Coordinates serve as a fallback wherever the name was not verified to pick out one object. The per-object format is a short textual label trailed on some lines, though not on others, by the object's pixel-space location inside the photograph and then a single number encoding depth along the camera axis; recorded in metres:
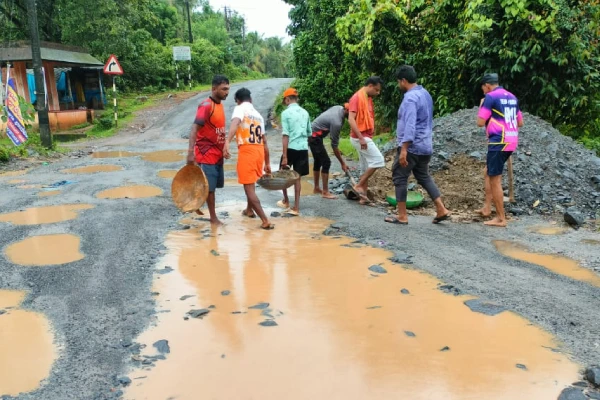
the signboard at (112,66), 17.48
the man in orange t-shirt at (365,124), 6.87
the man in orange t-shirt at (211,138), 5.65
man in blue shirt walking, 5.74
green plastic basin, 7.01
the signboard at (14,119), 12.29
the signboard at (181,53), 29.22
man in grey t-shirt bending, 7.38
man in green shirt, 6.81
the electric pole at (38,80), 13.18
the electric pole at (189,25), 39.79
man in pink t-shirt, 5.91
